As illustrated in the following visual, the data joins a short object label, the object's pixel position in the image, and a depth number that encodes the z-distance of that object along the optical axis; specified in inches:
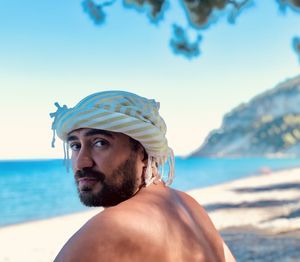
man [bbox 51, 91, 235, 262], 47.4
